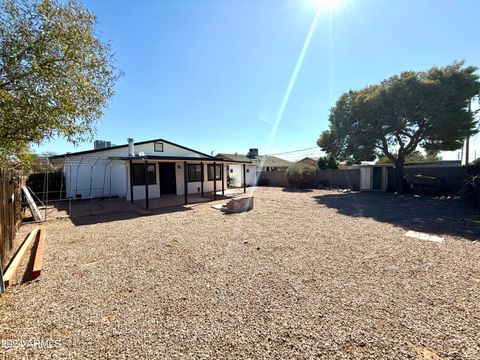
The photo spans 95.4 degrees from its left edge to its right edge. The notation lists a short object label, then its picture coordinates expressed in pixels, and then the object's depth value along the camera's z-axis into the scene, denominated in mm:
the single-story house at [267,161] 28922
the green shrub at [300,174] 18250
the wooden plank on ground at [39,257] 3561
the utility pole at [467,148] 15103
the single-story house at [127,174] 12062
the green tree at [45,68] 3494
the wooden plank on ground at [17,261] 3344
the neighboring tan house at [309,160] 38562
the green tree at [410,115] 12852
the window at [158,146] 15050
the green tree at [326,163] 21281
